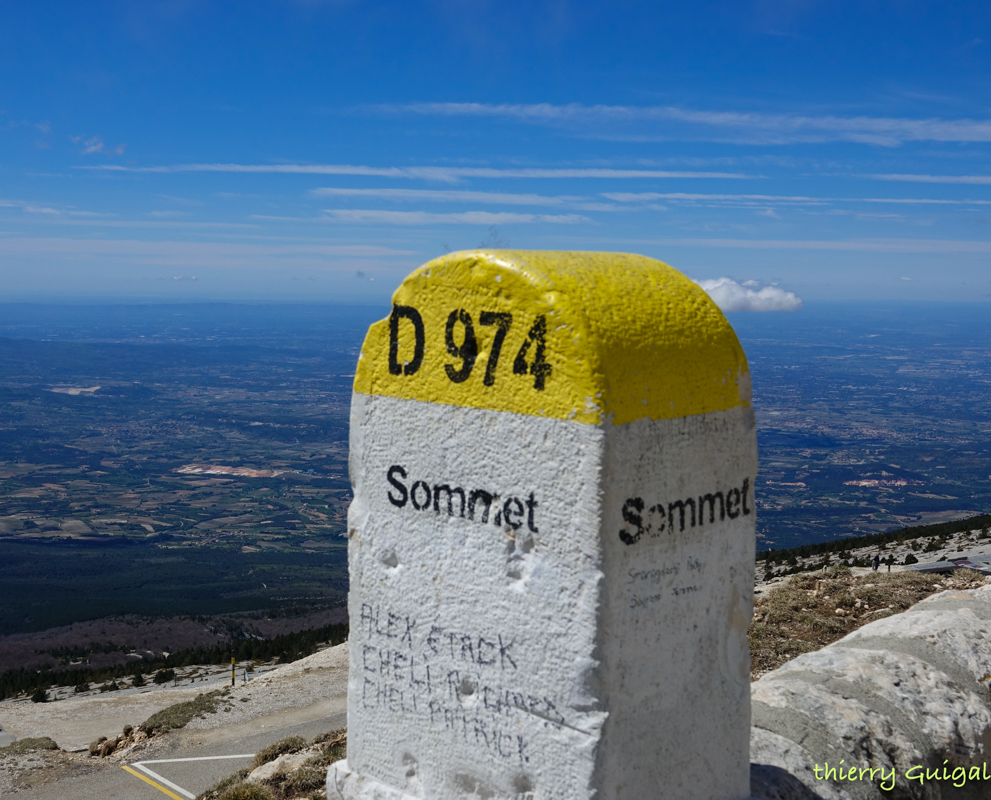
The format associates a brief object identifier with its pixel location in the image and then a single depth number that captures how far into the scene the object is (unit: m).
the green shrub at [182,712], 14.29
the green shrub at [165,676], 21.67
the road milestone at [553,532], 2.86
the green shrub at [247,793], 6.92
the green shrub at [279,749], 9.14
